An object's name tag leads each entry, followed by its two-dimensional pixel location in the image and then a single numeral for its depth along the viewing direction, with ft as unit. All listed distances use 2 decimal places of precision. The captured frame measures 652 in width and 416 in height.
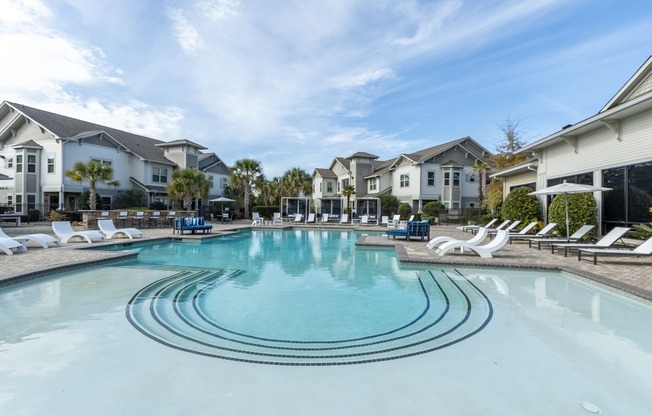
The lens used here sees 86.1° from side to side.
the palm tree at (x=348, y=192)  112.16
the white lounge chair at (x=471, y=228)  62.66
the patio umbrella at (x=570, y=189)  37.68
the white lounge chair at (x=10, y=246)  33.88
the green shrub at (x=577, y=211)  41.91
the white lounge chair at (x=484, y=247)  34.94
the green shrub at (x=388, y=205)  107.24
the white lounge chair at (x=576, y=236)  39.11
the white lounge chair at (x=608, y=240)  32.37
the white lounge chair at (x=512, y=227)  52.87
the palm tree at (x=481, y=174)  97.97
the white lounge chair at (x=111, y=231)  51.52
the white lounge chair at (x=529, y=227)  48.06
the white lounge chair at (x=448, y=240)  36.58
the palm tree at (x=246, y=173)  109.70
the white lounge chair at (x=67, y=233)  44.88
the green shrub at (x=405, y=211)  100.78
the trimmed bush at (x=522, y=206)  56.03
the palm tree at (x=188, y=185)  88.79
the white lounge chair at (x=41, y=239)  37.96
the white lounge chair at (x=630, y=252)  27.84
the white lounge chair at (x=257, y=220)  88.57
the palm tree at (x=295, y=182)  129.18
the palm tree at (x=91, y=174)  74.43
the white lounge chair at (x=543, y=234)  44.98
